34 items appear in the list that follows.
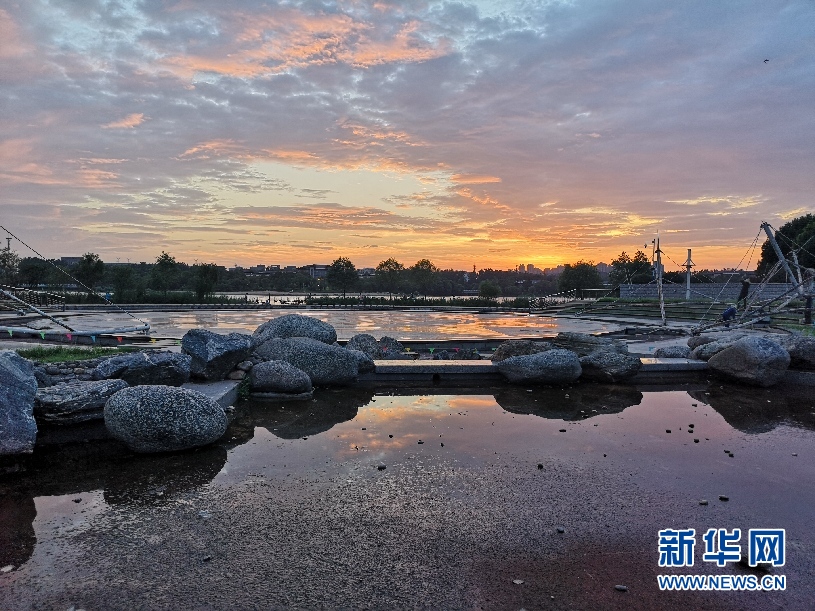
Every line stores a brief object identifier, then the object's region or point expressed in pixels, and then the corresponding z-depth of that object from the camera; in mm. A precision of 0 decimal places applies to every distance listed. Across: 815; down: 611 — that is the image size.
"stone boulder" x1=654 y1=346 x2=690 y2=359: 14971
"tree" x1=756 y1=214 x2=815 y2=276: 65375
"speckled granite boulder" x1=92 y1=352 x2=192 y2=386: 9602
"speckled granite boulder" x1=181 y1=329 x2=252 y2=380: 10422
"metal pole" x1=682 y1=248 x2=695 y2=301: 45938
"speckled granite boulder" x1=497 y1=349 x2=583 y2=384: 11578
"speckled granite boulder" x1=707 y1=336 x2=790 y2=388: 11547
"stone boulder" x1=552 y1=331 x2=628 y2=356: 13447
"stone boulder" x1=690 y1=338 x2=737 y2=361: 13433
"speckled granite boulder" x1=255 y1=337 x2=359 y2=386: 11164
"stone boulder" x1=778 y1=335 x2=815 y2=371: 12086
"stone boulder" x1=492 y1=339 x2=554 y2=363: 12836
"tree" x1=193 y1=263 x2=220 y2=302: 52406
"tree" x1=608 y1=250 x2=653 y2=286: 79062
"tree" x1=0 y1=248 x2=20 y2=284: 67575
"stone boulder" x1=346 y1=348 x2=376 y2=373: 11859
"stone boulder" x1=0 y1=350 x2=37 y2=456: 6613
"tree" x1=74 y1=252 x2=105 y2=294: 63344
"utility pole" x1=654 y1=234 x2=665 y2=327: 25562
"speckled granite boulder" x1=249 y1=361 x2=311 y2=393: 10305
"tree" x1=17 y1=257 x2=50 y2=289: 73062
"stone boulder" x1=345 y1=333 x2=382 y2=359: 14875
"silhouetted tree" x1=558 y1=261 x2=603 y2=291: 83125
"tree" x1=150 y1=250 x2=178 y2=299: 68625
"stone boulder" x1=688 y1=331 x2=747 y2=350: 15096
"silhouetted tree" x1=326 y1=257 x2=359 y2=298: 72625
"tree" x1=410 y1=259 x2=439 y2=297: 88688
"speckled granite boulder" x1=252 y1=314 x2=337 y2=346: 13500
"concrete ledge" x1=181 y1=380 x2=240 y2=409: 9227
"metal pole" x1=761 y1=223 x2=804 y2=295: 21664
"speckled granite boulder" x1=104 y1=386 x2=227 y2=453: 6980
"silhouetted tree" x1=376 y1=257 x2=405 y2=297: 87656
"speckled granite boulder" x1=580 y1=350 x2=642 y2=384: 12109
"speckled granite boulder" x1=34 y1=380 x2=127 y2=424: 7852
